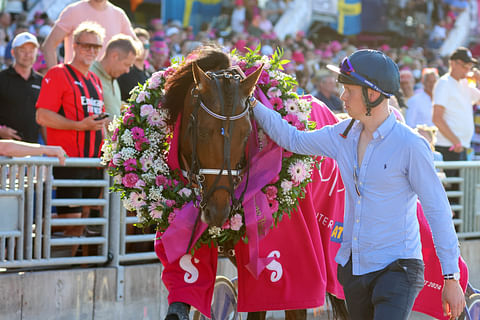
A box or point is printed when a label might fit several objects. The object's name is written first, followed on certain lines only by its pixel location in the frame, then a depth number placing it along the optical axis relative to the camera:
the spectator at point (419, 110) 19.16
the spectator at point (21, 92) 14.40
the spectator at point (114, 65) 13.45
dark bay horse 7.35
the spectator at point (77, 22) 15.00
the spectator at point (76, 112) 11.71
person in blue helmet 6.58
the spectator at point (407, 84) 21.16
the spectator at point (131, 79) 14.94
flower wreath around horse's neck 8.13
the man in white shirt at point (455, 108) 17.50
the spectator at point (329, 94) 18.84
